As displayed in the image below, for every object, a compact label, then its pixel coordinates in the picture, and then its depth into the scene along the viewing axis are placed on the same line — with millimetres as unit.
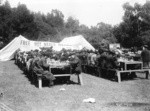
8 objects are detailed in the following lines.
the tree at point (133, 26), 42656
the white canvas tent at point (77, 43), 27436
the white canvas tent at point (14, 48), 25561
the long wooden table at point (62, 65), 10367
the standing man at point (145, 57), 13547
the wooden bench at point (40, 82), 9828
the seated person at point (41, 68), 9816
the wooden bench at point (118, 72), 11051
